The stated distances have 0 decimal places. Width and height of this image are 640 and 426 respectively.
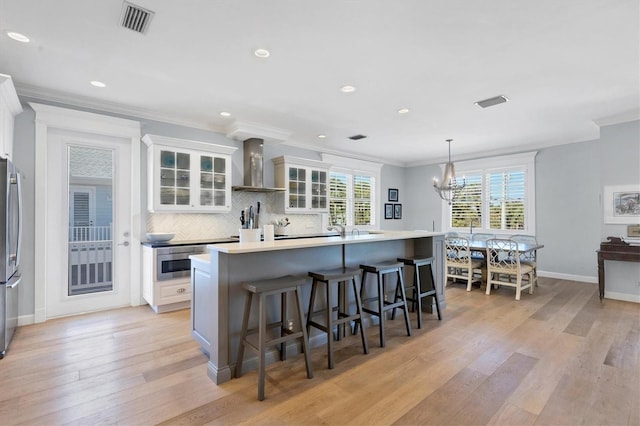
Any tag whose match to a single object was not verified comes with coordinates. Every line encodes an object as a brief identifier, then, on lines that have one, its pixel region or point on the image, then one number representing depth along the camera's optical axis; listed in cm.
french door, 389
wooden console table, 432
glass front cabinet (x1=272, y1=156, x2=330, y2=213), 570
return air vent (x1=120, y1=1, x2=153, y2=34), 221
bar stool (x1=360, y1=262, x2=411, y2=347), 317
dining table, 495
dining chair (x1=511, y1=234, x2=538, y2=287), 523
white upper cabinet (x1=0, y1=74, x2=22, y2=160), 291
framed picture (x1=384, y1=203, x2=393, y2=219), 822
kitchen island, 247
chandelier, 557
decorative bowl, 423
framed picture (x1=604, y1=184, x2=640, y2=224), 448
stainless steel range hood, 525
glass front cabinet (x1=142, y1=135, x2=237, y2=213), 429
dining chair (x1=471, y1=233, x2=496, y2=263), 565
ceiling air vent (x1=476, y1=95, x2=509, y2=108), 387
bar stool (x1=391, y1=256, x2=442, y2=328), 363
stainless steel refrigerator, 278
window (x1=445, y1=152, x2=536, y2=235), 656
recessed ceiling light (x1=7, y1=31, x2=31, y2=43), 252
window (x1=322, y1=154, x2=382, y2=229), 709
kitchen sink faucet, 347
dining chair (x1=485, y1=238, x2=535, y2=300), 479
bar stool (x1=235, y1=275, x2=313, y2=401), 230
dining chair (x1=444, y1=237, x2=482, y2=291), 535
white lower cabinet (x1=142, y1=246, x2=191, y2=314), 404
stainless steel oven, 405
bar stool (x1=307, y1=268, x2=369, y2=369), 271
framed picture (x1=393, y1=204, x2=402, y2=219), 845
